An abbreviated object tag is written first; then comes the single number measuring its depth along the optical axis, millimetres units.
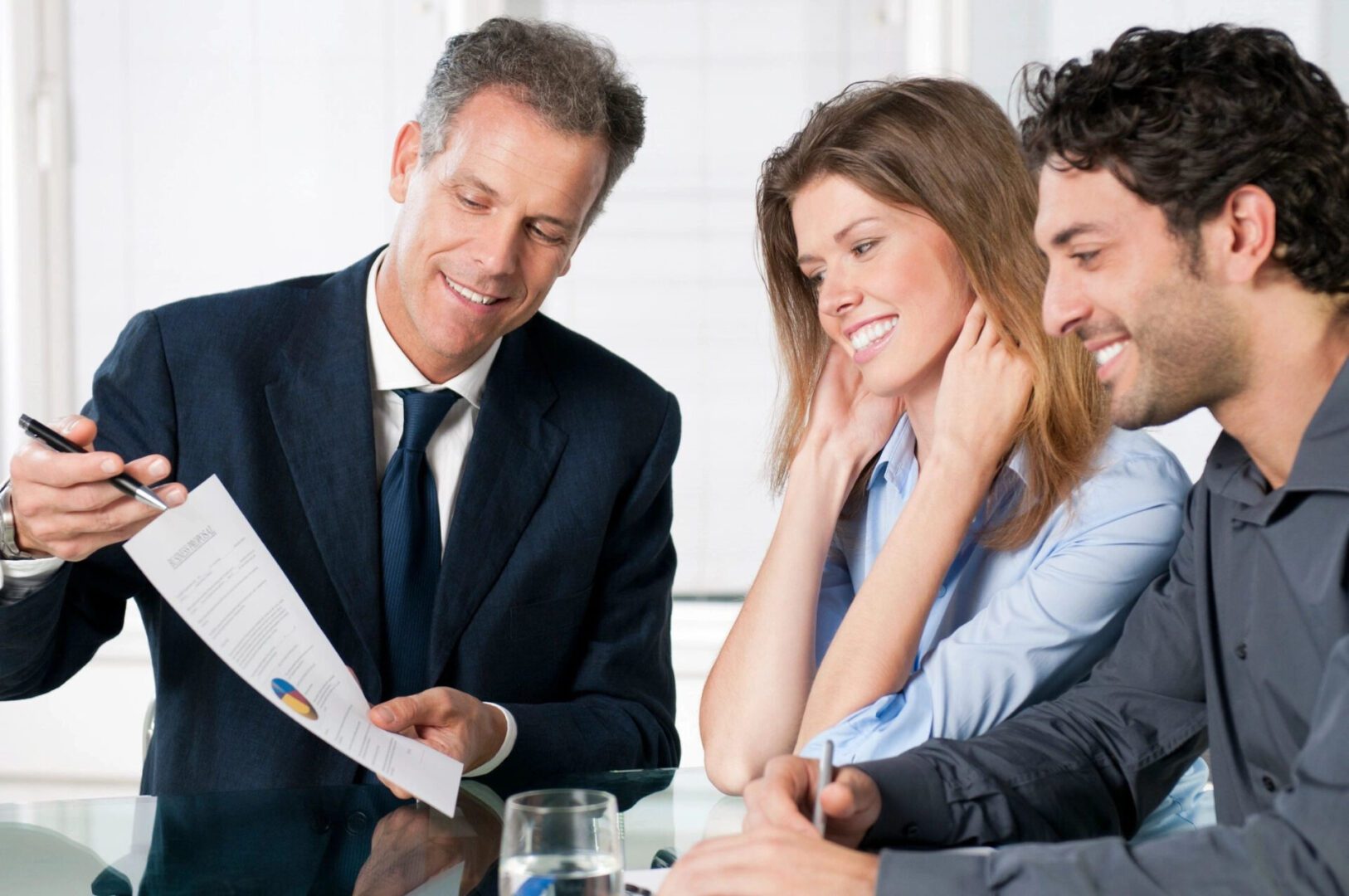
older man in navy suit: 2139
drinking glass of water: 1143
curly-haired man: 1479
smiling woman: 1858
